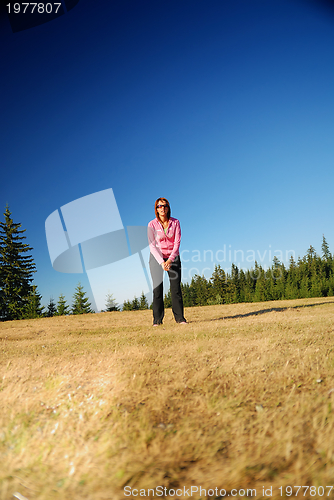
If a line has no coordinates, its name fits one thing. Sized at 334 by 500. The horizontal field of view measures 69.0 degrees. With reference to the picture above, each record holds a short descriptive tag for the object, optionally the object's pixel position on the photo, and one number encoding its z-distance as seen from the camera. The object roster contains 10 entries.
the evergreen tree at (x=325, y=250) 60.56
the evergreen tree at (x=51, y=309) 38.67
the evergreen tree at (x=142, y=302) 57.19
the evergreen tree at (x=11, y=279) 23.83
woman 5.98
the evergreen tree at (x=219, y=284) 52.94
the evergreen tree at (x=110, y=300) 55.13
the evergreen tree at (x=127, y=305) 62.31
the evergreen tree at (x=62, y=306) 35.52
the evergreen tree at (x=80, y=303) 39.91
